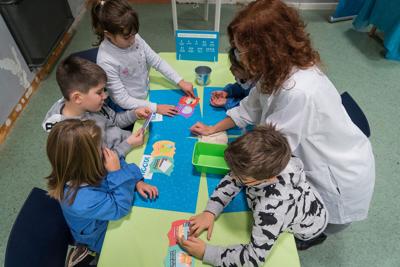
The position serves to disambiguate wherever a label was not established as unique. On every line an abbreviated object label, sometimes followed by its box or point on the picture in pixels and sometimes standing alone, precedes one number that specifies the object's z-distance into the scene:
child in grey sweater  1.23
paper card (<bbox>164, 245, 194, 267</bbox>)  0.91
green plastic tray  1.12
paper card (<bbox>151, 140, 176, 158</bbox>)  1.24
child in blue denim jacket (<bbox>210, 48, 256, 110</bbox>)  1.43
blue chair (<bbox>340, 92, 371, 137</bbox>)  1.32
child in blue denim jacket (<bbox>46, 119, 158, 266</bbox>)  0.93
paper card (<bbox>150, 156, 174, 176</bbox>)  1.18
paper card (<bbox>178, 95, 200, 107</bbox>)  1.48
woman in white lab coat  0.91
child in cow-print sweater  0.87
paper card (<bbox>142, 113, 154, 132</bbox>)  1.29
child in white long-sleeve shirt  1.35
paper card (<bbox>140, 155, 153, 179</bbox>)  1.17
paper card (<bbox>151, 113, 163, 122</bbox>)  1.40
